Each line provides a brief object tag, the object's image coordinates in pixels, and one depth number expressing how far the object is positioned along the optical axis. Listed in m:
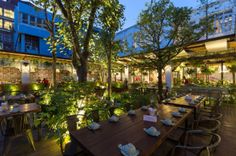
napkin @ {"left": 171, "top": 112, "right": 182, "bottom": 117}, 2.78
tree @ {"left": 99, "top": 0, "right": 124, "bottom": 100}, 4.27
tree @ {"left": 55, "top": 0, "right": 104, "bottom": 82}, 3.53
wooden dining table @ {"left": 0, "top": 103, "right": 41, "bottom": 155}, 2.87
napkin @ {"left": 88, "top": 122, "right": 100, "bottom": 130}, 2.11
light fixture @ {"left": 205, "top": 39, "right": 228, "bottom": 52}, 6.86
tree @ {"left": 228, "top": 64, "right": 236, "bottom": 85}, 9.04
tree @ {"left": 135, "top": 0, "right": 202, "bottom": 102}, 5.32
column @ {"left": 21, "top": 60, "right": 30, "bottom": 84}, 11.04
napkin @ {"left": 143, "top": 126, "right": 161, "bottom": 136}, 1.90
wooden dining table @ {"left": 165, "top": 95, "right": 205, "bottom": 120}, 3.70
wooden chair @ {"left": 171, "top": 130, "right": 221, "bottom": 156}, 1.64
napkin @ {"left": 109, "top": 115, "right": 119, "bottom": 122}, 2.45
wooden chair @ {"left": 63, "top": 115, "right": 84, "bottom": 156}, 2.13
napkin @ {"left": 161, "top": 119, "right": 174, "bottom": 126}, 2.27
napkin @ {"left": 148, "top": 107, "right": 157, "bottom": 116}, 2.74
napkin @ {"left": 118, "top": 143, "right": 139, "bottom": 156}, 1.43
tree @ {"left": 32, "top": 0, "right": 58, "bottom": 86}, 6.80
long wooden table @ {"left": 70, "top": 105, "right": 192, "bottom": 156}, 1.57
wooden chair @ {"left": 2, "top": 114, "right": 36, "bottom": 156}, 2.83
